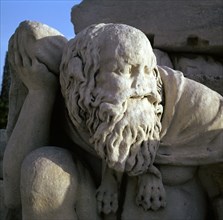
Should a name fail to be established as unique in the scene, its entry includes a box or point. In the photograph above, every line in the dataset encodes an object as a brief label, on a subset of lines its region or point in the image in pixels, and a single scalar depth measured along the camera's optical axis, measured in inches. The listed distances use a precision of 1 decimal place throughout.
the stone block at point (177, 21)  105.0
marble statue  54.8
